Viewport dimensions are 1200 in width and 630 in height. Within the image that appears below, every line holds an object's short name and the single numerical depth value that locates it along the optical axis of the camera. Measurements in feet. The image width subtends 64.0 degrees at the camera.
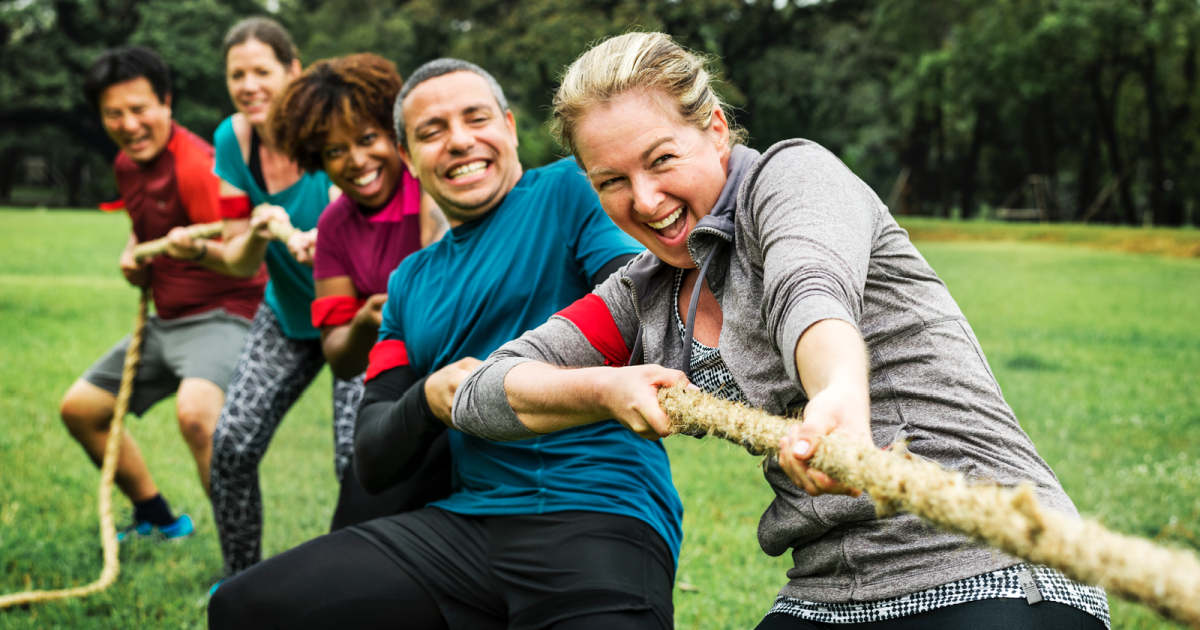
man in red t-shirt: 16.65
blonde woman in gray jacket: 5.87
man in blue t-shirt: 8.42
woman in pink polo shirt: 12.37
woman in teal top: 13.73
